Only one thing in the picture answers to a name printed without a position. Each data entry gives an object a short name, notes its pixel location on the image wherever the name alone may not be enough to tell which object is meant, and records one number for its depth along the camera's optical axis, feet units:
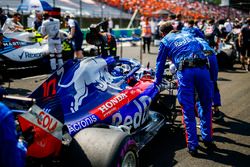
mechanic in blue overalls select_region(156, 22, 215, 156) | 14.02
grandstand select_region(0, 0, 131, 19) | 59.26
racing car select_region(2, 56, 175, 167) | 9.00
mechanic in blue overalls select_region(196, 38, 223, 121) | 16.95
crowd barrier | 70.18
